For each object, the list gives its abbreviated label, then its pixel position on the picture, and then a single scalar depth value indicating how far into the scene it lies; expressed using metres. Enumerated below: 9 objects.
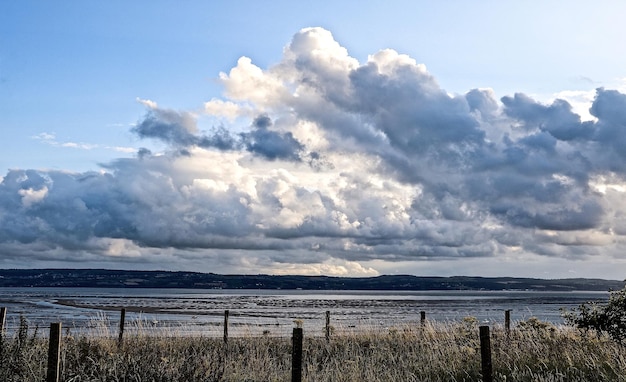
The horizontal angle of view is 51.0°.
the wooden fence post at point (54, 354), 10.68
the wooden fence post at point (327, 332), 25.02
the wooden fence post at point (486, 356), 12.55
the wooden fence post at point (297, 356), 11.02
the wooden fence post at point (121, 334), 21.71
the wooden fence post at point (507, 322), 22.91
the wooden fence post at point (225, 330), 24.60
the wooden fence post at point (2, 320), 15.40
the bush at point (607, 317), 15.74
